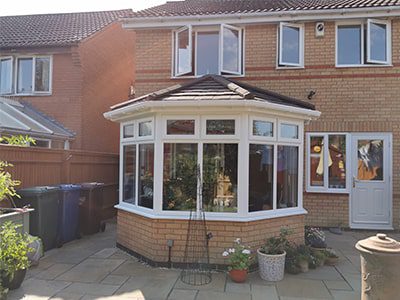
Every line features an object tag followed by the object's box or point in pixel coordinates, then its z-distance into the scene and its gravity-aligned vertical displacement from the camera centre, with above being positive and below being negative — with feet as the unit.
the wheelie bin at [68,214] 22.25 -3.78
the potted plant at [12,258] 14.28 -4.33
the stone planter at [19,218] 16.55 -3.09
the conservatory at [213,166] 17.75 -0.29
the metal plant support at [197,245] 17.84 -4.53
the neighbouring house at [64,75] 36.83 +9.59
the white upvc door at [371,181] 27.07 -1.46
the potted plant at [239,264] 16.02 -4.95
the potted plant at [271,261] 16.43 -4.92
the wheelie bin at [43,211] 20.08 -3.24
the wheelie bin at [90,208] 24.88 -3.72
